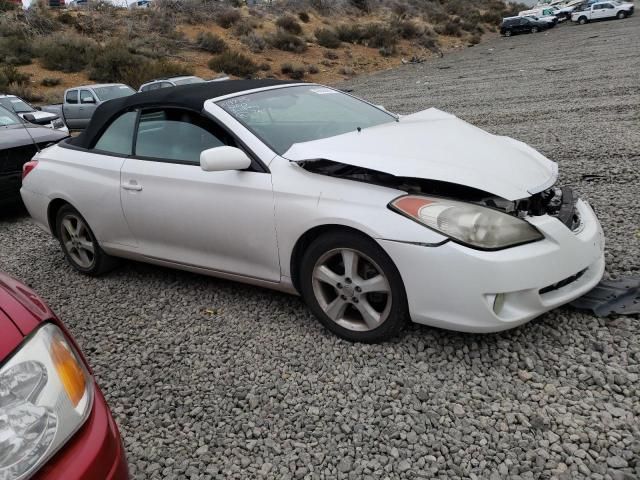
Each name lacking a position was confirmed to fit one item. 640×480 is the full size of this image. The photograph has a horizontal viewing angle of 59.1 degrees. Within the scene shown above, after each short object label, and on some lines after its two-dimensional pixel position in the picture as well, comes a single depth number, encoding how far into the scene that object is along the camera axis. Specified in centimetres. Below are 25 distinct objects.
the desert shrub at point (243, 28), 3591
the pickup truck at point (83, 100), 1619
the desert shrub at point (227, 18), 3800
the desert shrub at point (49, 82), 2578
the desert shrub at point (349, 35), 3744
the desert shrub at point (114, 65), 2717
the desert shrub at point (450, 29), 4444
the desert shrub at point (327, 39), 3553
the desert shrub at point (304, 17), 4143
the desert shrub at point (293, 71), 2881
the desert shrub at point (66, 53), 2837
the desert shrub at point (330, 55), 3322
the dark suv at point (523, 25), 4194
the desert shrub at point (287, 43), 3406
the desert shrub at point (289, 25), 3734
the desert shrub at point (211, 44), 3256
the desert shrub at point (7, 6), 3656
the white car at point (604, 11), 4090
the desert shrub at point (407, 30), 3962
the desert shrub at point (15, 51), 2838
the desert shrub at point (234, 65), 2892
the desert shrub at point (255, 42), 3331
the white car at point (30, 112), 989
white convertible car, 277
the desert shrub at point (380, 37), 3638
